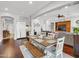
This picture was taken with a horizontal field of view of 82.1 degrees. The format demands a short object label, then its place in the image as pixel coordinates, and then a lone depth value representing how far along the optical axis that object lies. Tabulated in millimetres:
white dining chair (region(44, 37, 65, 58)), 1585
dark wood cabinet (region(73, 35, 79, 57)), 1940
